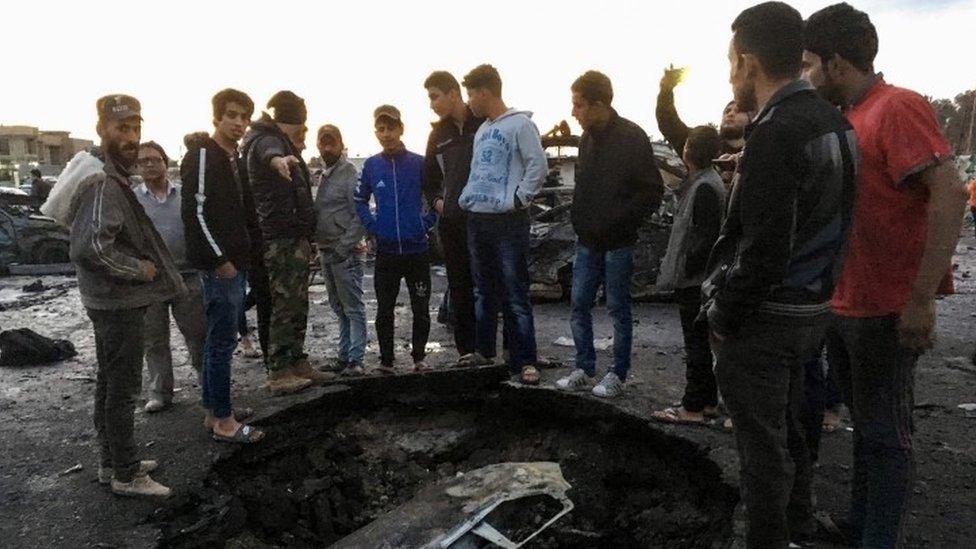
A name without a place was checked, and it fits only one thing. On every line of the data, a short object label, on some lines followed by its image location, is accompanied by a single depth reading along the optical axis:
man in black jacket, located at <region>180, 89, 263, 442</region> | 3.29
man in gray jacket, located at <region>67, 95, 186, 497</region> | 2.71
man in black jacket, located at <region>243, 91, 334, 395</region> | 4.03
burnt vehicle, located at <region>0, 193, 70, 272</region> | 12.14
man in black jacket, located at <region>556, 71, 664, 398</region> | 3.80
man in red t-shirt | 1.99
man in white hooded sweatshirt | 4.03
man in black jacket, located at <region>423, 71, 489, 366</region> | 4.46
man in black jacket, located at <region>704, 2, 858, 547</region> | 1.76
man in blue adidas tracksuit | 4.47
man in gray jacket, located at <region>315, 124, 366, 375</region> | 4.68
